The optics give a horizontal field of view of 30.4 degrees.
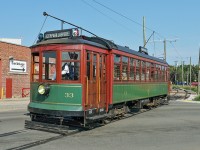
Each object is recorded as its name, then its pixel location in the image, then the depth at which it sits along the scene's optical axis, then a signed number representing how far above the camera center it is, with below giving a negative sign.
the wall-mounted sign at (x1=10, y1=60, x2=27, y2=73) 33.02 +1.33
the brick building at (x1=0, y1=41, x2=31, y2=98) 31.75 +1.00
